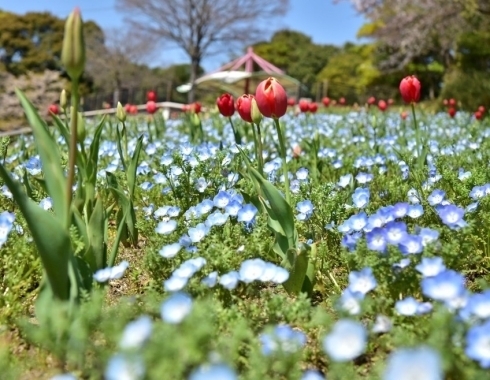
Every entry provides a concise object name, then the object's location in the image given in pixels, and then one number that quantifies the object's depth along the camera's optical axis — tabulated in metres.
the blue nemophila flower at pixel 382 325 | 1.36
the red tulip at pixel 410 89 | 2.99
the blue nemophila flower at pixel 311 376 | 1.14
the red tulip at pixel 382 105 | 6.28
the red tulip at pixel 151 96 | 5.65
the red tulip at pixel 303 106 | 5.00
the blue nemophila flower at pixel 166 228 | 2.04
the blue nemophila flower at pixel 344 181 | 3.03
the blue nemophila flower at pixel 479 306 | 1.20
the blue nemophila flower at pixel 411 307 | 1.39
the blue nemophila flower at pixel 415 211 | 2.12
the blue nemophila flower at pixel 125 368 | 1.02
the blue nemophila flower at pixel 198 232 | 1.95
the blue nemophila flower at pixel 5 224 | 1.85
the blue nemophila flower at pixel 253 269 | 1.61
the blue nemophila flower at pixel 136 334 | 1.09
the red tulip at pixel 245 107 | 2.34
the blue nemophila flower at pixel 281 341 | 1.20
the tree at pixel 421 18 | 13.03
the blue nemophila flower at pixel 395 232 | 1.62
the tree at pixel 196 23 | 24.56
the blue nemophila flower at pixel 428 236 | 1.59
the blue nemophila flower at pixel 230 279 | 1.56
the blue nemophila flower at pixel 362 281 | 1.48
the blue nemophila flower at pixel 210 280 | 1.58
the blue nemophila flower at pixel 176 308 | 1.20
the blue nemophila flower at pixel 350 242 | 1.75
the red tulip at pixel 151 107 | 5.28
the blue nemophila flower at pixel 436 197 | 2.20
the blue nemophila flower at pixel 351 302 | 1.36
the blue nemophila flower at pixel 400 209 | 1.93
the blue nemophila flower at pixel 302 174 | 3.10
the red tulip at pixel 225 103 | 2.92
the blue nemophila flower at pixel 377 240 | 1.62
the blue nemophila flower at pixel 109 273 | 1.59
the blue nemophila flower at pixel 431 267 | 1.45
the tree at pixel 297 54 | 40.64
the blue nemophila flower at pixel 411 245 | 1.56
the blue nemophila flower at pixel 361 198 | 2.32
